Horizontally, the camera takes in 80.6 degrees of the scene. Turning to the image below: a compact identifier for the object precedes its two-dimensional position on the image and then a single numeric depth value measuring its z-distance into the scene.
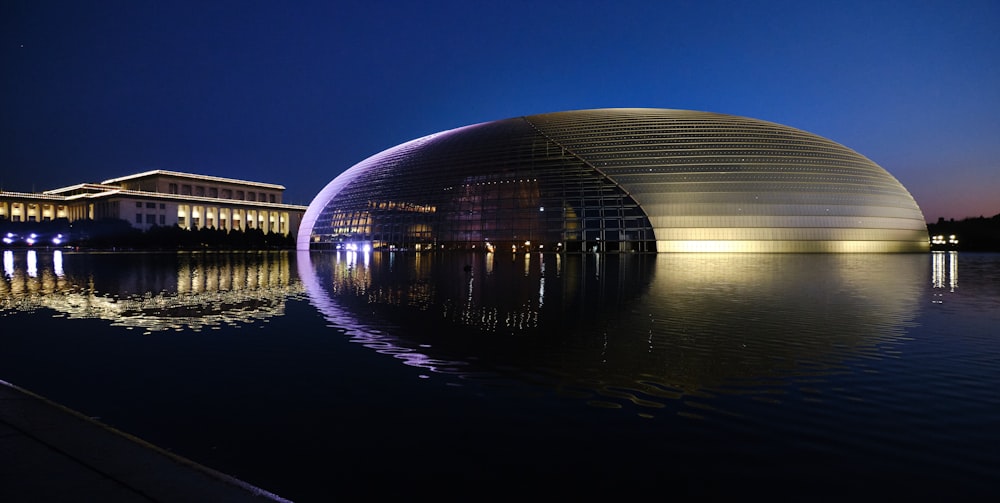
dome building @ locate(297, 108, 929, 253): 61.12
